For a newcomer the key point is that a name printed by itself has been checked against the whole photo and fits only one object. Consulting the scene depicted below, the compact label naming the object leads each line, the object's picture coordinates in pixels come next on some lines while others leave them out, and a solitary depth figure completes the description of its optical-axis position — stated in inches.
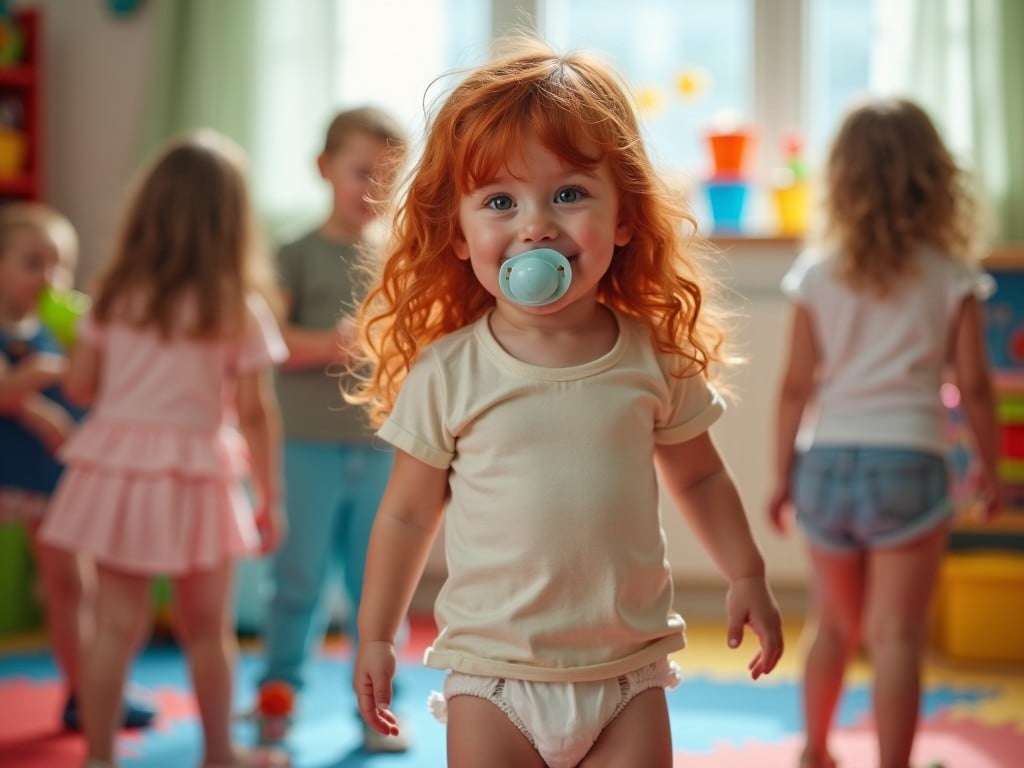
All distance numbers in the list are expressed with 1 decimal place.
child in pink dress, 78.4
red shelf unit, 133.1
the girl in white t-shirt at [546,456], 47.3
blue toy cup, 131.9
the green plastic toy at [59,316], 104.7
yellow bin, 113.8
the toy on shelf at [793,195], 130.6
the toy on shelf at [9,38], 131.0
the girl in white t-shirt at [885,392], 76.1
